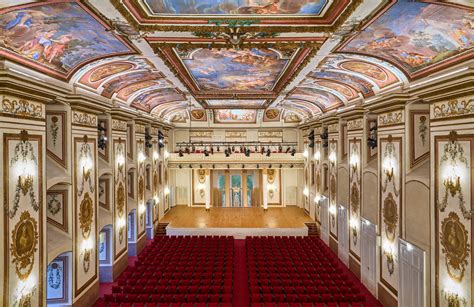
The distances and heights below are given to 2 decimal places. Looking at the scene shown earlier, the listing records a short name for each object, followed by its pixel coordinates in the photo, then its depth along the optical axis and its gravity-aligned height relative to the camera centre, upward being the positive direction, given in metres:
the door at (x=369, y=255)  11.13 -4.01
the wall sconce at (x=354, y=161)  12.55 -0.38
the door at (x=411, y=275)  8.05 -3.54
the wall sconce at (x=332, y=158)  15.52 -0.27
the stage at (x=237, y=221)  18.39 -4.54
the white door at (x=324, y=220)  17.25 -3.93
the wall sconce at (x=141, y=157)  15.97 -0.10
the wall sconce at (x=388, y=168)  9.78 -0.53
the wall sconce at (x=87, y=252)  9.94 -3.26
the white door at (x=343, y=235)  14.09 -4.00
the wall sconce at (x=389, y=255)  9.84 -3.43
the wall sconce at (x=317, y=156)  18.41 -0.18
